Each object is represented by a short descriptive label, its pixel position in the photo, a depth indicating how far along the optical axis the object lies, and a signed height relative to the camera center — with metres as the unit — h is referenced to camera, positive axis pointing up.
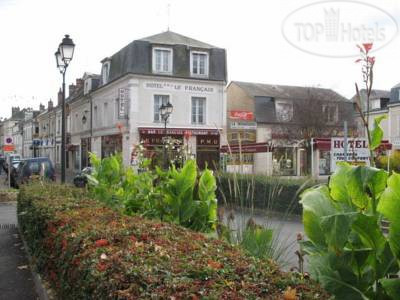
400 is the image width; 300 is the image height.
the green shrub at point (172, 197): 5.20 -0.60
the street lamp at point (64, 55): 12.36 +2.56
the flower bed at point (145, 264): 2.21 -0.68
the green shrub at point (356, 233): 1.65 -0.32
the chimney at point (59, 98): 49.37 +5.77
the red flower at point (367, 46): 2.05 +0.46
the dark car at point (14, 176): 24.39 -1.50
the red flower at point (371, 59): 2.00 +0.39
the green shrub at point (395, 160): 22.26 -0.59
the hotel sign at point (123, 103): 30.08 +3.01
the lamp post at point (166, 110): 19.83 +1.73
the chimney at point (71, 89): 47.78 +6.24
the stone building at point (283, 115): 33.88 +2.64
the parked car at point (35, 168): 21.29 -0.90
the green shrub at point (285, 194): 13.41 -1.36
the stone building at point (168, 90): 29.95 +3.95
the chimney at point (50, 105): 57.12 +5.55
